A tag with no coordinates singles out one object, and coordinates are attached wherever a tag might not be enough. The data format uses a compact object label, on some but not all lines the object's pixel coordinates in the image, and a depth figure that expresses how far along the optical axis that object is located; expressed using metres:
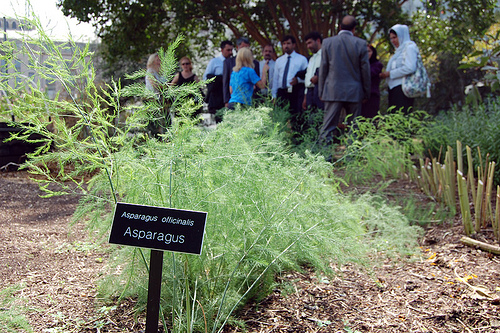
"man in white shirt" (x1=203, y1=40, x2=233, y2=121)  6.42
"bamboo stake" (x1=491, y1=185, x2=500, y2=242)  2.70
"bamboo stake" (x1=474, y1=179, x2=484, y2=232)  2.76
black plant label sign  1.47
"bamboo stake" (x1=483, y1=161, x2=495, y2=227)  2.91
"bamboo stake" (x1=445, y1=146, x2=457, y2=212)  3.33
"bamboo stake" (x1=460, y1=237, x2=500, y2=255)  2.62
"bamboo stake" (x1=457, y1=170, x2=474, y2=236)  2.83
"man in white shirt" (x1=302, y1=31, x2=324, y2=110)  5.88
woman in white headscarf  5.67
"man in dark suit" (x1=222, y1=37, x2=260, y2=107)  6.03
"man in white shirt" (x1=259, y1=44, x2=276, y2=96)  6.54
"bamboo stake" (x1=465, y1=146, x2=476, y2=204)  3.07
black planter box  6.02
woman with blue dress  5.29
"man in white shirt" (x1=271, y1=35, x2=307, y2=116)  6.18
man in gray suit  5.17
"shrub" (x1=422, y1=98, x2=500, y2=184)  4.28
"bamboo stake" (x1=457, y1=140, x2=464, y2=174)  3.35
